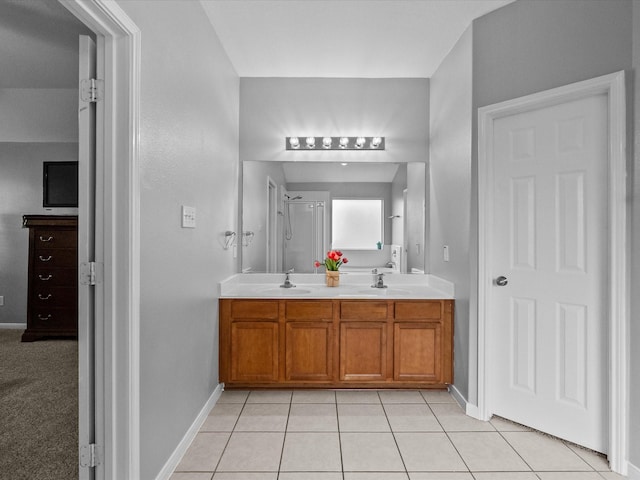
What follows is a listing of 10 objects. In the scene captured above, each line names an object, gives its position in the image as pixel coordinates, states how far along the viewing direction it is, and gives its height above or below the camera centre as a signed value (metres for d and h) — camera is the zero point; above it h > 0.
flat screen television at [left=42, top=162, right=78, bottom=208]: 4.53 +0.65
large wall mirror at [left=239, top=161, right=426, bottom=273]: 3.47 +0.25
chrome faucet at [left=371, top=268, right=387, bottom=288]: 3.30 -0.34
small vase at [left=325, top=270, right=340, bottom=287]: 3.37 -0.33
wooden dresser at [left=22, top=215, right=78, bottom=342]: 4.19 -0.41
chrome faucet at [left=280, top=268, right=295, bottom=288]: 3.31 -0.36
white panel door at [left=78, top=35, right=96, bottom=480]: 1.51 -0.03
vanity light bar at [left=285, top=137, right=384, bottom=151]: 3.43 +0.87
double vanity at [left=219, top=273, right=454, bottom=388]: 2.90 -0.76
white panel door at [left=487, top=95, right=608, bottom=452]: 2.10 -0.17
